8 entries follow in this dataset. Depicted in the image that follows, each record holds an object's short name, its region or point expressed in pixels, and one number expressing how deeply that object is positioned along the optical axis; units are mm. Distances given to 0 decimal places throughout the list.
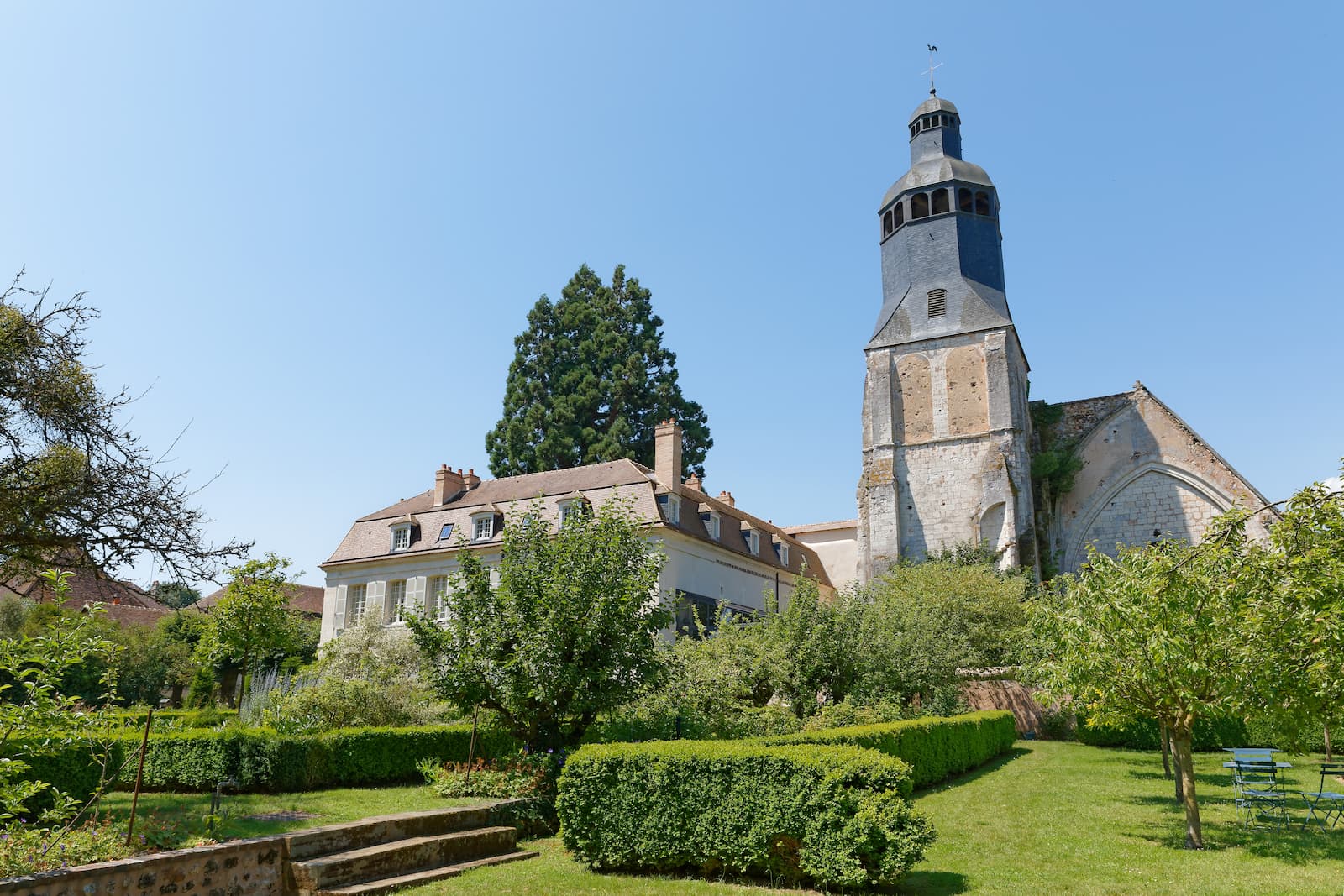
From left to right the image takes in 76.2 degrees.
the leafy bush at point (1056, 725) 22328
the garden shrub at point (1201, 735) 19406
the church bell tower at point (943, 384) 31062
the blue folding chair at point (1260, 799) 10502
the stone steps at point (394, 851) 7812
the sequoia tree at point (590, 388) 36938
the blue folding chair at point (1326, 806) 9938
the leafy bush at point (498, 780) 11008
